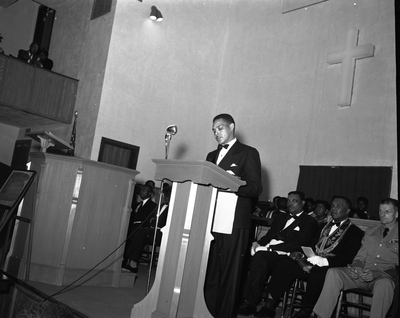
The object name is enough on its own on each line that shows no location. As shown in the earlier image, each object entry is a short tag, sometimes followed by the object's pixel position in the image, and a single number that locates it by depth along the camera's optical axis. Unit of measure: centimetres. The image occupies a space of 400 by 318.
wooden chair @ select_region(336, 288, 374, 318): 408
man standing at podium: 372
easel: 417
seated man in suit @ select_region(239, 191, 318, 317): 474
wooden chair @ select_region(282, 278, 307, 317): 465
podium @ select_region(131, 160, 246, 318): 312
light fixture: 1158
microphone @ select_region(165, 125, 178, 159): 384
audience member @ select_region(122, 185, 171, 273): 676
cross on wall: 1014
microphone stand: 379
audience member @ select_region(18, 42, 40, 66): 1191
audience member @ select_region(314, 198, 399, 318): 389
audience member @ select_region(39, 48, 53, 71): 1215
